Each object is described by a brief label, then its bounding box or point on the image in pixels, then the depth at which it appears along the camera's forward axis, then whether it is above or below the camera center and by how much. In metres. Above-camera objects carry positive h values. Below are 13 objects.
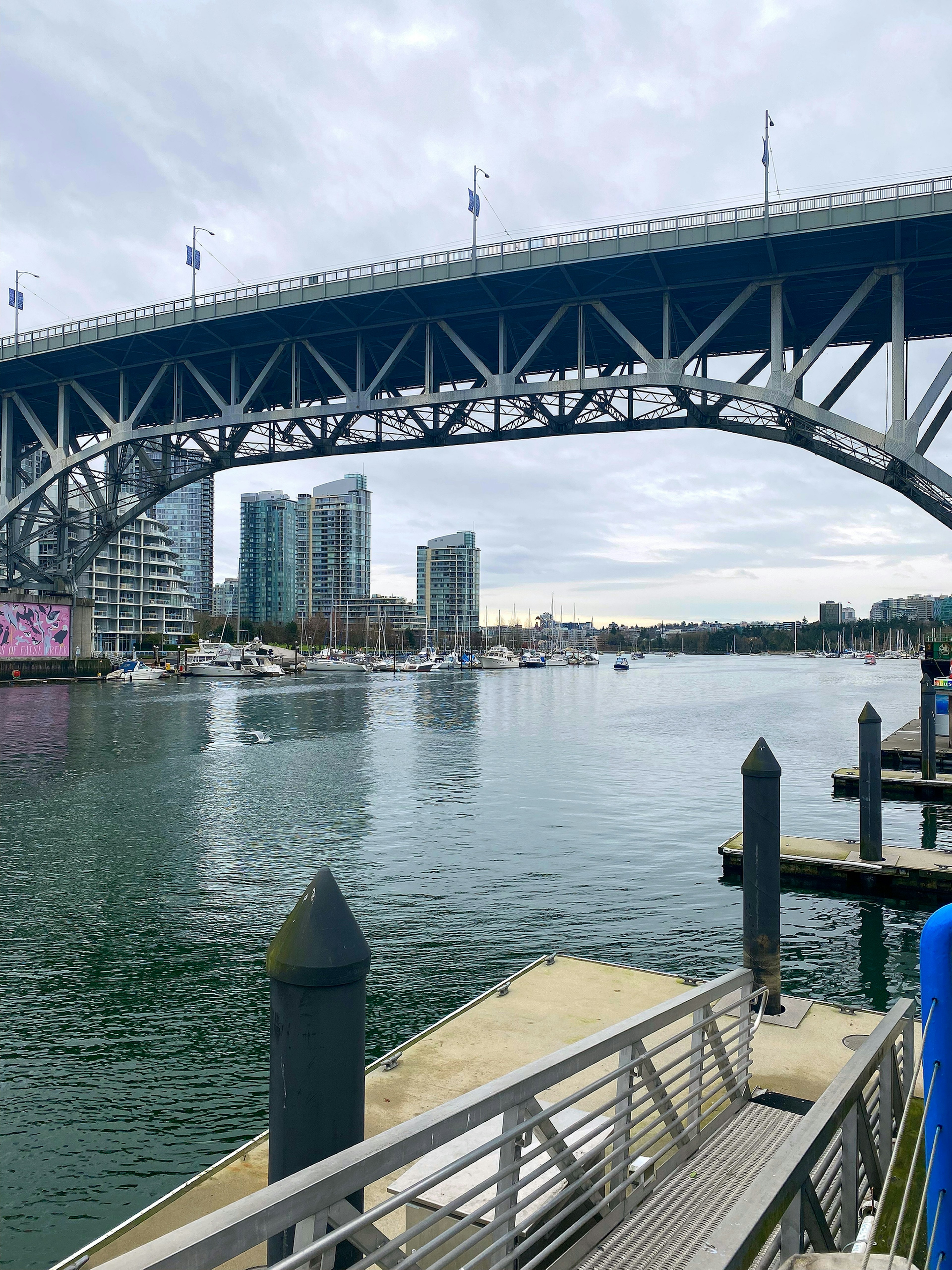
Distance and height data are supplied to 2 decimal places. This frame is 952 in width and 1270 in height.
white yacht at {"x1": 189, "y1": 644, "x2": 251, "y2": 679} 107.00 -2.57
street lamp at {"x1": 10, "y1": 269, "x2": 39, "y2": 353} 48.97 +19.30
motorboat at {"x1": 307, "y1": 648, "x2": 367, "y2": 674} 130.12 -2.78
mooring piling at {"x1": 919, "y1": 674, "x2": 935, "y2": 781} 26.70 -2.67
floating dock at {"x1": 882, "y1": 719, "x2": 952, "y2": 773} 30.48 -3.91
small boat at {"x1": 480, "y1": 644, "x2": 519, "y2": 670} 160.75 -2.45
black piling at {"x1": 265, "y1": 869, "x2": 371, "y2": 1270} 3.20 -1.40
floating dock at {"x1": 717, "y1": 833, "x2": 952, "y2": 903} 16.17 -4.18
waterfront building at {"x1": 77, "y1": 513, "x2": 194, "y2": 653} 130.00 +8.67
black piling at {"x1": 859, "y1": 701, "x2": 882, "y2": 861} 16.59 -2.68
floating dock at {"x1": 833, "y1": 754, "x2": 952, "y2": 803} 26.55 -4.29
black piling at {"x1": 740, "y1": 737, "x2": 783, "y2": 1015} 9.18 -2.39
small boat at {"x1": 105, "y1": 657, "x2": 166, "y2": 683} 88.12 -2.70
